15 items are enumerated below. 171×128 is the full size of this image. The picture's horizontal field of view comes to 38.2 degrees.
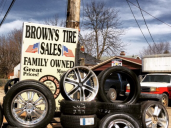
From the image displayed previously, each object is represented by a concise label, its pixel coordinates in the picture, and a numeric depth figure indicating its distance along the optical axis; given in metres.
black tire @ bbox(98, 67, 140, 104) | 5.56
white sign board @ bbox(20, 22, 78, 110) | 7.24
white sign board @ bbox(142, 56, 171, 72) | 14.42
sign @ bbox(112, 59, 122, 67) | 15.13
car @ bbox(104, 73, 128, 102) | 16.89
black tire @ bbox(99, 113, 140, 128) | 4.93
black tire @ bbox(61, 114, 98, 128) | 4.95
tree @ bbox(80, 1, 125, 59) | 32.47
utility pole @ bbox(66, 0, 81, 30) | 7.84
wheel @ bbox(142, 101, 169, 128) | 5.88
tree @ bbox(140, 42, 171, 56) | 68.00
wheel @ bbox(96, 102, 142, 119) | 5.22
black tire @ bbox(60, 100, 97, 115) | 5.02
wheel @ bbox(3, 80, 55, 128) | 4.67
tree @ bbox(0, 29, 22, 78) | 49.94
